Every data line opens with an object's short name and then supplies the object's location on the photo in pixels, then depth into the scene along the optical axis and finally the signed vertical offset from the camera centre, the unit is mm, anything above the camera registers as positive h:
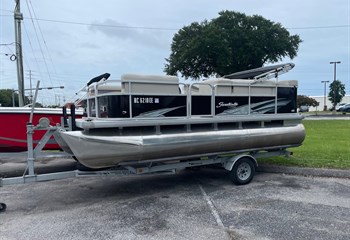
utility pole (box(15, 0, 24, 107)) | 17219 +3185
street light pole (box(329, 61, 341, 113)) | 57375 +7243
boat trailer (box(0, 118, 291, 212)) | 5098 -1044
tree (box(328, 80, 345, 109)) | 64125 +3229
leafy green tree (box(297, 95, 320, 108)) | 74375 +1416
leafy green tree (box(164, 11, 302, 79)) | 23969 +4895
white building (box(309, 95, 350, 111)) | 89569 +1945
